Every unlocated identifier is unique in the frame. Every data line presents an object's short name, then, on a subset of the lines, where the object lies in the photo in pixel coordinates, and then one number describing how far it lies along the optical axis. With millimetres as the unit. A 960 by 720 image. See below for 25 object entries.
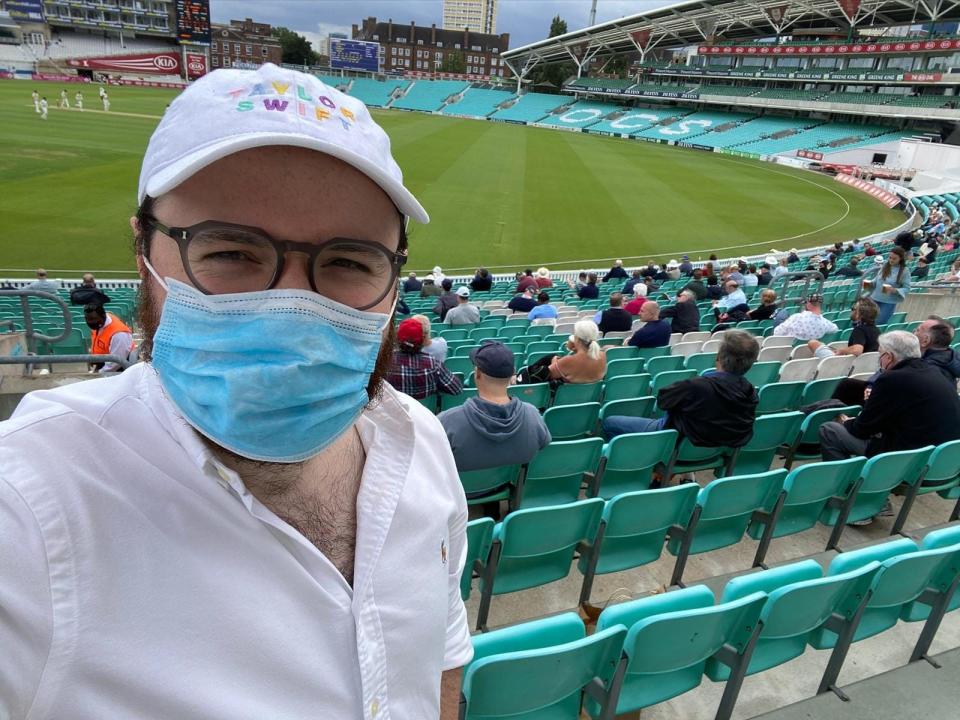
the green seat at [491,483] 3967
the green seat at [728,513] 3592
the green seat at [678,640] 2279
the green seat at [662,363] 6820
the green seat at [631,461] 4242
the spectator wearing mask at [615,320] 8906
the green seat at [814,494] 3768
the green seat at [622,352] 7434
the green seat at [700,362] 6730
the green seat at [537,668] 2037
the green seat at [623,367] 6805
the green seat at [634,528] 3367
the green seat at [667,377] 6102
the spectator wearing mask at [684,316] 8977
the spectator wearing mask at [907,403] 4379
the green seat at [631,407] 5422
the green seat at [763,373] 6484
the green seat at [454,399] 5570
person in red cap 4891
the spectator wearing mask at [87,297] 6953
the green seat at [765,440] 4843
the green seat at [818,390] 5965
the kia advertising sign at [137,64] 75125
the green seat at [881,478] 3902
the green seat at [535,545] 3123
